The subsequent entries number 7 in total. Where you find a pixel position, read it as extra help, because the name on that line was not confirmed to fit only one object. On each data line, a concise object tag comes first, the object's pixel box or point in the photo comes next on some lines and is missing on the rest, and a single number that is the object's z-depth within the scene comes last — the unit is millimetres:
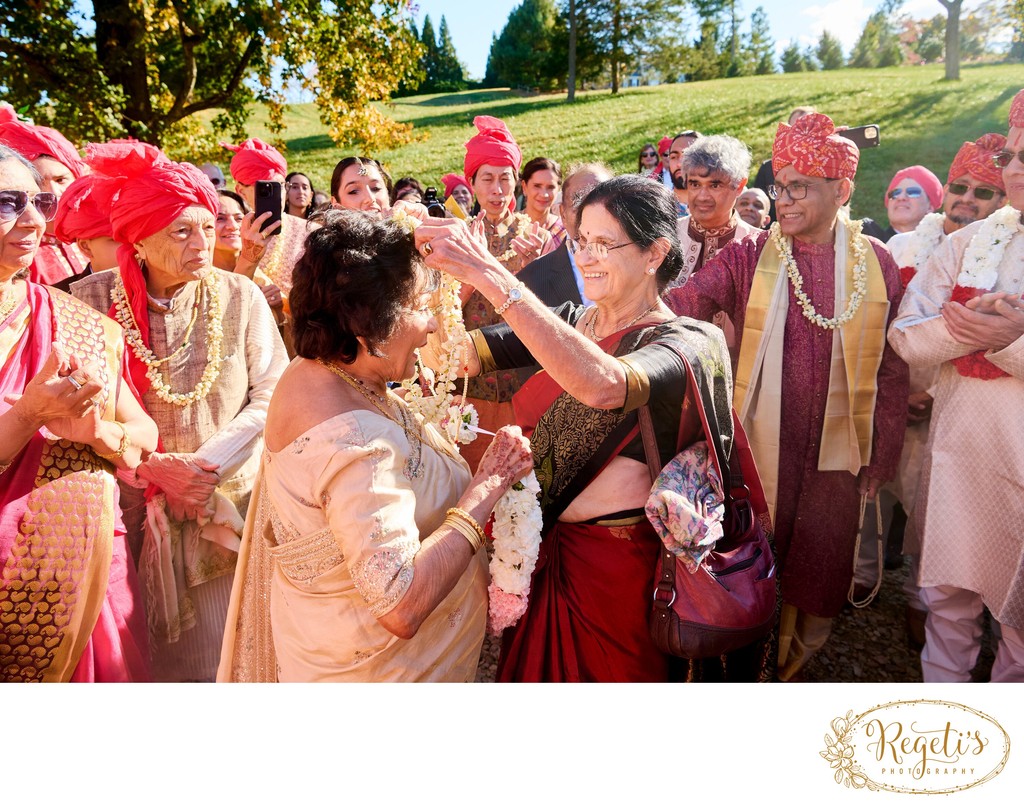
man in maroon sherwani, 3002
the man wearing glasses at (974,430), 2635
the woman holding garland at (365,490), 1723
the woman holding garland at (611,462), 2012
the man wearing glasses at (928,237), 3488
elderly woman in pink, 2191
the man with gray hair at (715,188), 3660
